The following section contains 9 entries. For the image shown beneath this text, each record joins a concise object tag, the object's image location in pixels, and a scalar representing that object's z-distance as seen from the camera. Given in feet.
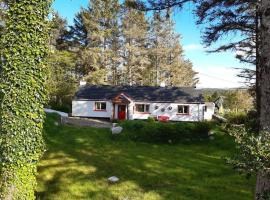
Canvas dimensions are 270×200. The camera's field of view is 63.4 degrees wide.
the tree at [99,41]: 106.30
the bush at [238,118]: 54.56
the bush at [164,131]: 43.26
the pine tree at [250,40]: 9.75
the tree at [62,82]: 94.79
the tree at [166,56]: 117.53
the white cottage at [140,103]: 80.90
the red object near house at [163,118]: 79.40
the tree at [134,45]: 109.18
